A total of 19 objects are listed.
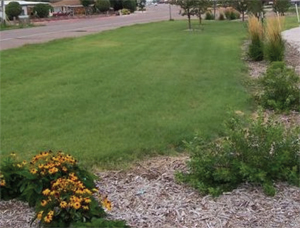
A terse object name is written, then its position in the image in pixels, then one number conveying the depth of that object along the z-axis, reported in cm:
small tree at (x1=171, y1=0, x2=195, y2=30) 2730
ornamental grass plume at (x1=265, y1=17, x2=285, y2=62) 1268
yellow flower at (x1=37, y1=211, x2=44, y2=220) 379
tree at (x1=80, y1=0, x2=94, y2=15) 5737
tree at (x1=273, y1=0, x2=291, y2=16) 3254
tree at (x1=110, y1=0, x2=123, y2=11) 5700
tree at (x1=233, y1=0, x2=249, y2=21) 3138
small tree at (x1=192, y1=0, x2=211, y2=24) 2762
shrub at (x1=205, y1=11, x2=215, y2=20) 3783
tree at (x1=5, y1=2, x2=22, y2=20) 5412
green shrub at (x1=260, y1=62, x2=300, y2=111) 772
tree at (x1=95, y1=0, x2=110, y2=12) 5432
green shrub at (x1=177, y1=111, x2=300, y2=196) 456
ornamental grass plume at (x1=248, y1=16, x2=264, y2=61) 1365
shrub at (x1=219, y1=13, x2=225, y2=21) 3882
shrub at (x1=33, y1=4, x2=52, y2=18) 5538
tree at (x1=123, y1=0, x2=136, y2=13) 5819
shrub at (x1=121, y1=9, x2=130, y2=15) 5538
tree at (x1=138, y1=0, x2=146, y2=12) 5975
